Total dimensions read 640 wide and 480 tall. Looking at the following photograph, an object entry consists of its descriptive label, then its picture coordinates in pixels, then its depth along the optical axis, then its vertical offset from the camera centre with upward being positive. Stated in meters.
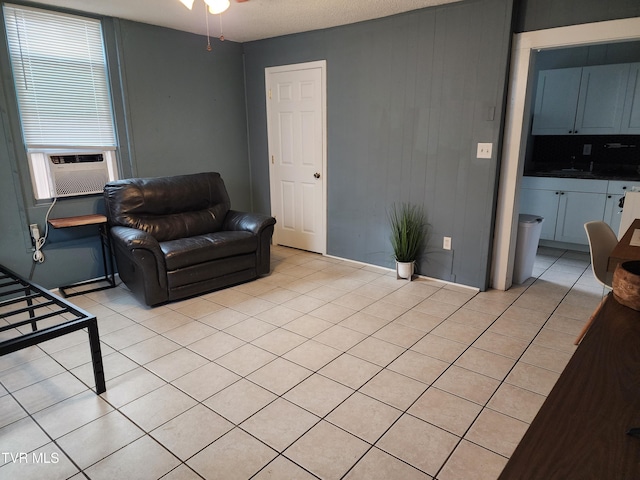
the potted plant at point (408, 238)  3.92 -0.93
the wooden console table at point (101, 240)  3.47 -0.92
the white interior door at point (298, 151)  4.50 -0.15
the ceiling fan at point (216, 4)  2.32 +0.73
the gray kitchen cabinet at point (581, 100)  4.57 +0.40
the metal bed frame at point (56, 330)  1.92 -0.91
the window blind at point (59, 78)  3.34 +0.50
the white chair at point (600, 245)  2.71 -0.71
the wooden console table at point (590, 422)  0.80 -0.62
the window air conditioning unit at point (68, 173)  3.53 -0.29
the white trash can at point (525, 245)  3.78 -0.96
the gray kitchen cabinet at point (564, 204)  4.62 -0.76
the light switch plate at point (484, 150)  3.43 -0.11
